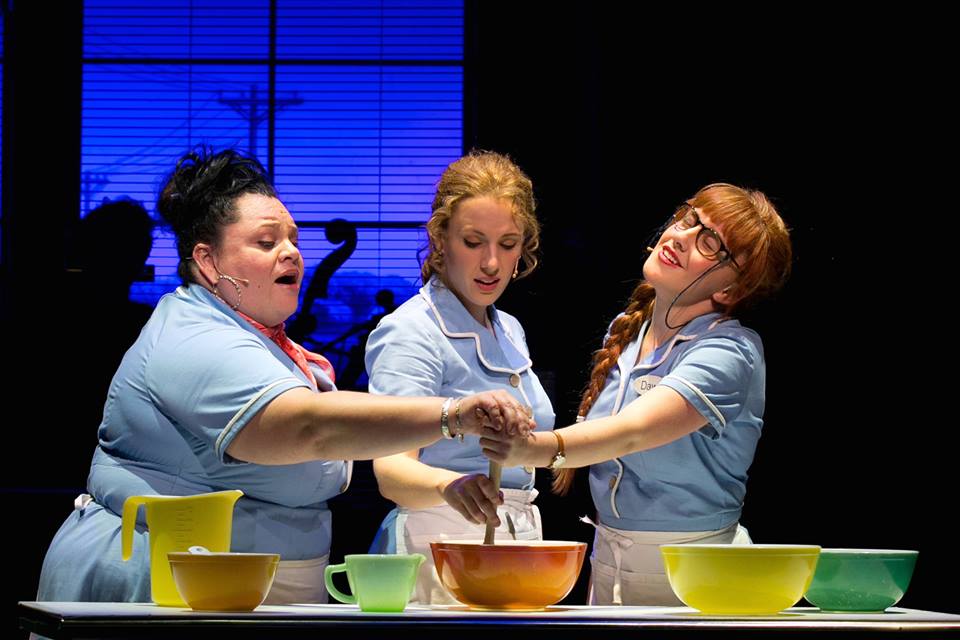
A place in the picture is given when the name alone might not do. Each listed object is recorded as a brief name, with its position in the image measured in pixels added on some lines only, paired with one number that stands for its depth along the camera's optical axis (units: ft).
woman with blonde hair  19.70
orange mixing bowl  17.22
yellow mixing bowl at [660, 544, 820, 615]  17.00
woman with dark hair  18.31
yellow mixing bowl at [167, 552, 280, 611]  16.85
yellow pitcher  17.38
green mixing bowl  17.42
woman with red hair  19.53
